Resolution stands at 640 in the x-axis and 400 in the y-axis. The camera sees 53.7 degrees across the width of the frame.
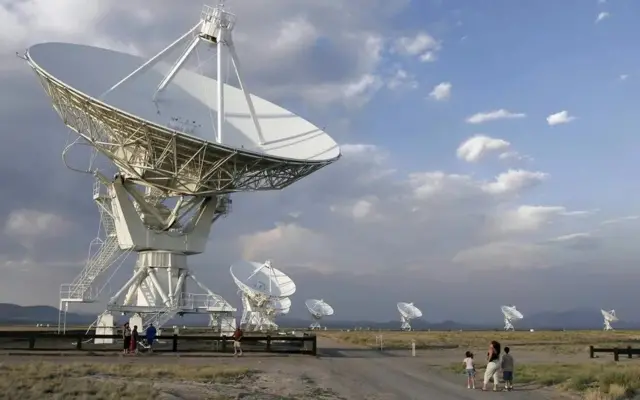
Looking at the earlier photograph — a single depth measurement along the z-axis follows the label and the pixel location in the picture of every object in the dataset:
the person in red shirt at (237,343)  24.81
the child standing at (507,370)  16.67
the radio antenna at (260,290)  49.97
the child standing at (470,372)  17.35
